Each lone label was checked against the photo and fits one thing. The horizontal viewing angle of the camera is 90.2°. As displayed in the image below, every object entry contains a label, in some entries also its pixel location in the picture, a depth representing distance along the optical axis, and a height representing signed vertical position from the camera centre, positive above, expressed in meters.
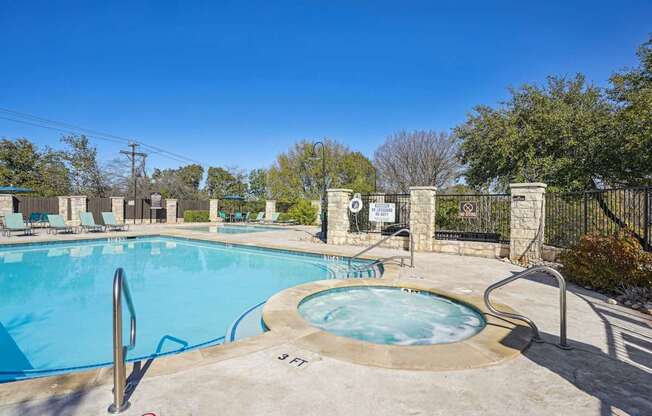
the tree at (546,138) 12.72 +3.03
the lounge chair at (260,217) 24.73 -0.91
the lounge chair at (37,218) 18.14 -0.95
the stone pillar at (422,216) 10.21 -0.26
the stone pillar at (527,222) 8.61 -0.33
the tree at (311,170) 33.03 +3.67
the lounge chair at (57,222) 15.01 -0.95
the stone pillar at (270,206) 26.38 -0.10
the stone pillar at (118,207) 22.17 -0.29
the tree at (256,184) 40.69 +2.69
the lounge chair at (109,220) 16.52 -0.88
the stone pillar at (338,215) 11.98 -0.31
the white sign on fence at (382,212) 11.27 -0.16
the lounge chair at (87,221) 16.17 -0.94
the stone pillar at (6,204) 18.27 -0.17
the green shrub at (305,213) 23.52 -0.52
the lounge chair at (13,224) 14.04 -1.00
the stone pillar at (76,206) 20.47 -0.25
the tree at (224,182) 42.72 +3.10
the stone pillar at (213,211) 26.61 -0.54
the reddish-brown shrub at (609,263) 5.29 -0.93
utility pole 33.53 +5.30
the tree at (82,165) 31.16 +3.58
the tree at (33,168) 28.72 +3.11
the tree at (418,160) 26.86 +4.10
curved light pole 13.61 -0.89
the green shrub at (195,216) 25.67 -0.95
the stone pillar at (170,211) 25.39 -0.57
